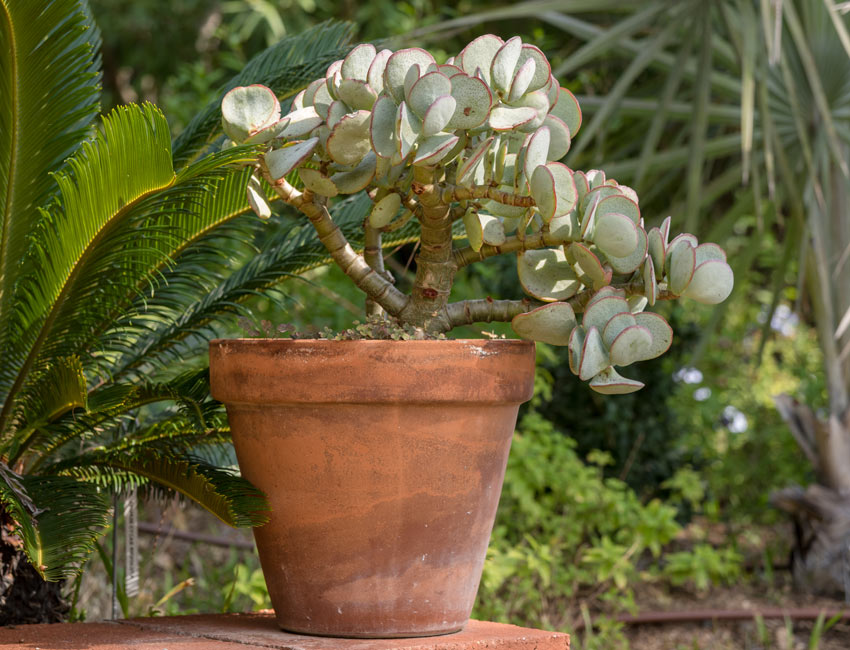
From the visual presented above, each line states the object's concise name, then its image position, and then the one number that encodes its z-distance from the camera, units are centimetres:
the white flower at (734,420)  589
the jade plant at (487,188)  233
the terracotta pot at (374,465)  236
